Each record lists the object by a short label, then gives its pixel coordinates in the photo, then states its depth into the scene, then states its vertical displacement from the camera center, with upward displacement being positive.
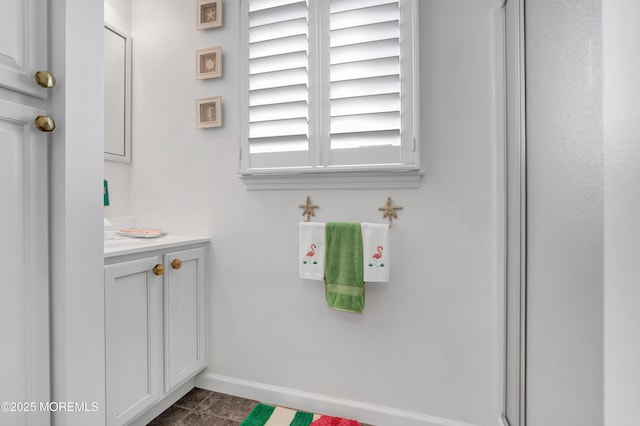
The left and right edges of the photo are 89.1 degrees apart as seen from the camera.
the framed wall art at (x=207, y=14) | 1.70 +1.04
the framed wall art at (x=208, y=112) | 1.71 +0.52
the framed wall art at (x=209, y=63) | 1.70 +0.78
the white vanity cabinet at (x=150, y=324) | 1.21 -0.49
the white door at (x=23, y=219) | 0.80 -0.02
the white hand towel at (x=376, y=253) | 1.40 -0.19
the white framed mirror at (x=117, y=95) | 1.73 +0.63
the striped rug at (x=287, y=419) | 1.46 -0.96
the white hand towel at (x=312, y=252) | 1.50 -0.19
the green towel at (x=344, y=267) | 1.44 -0.26
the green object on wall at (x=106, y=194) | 1.70 +0.09
